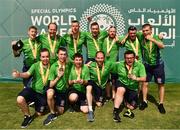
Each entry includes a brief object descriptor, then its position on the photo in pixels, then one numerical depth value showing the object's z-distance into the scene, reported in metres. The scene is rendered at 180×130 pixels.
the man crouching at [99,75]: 4.45
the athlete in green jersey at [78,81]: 4.38
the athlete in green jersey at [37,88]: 4.23
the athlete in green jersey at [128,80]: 4.31
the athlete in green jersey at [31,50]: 4.82
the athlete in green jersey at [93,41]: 4.84
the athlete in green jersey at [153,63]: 4.58
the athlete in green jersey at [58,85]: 4.24
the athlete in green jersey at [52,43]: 4.81
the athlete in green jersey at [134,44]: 4.64
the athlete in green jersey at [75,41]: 4.87
